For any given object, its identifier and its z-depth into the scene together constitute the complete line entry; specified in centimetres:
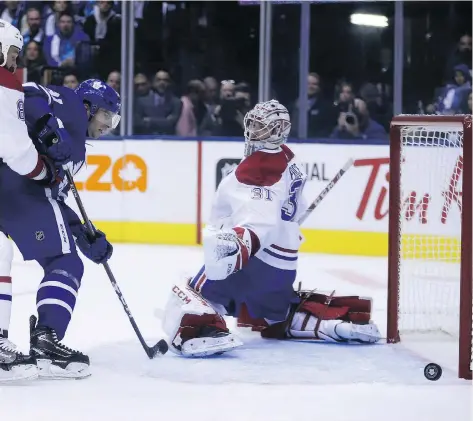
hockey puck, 586
